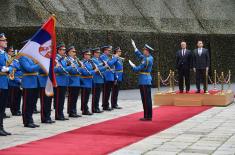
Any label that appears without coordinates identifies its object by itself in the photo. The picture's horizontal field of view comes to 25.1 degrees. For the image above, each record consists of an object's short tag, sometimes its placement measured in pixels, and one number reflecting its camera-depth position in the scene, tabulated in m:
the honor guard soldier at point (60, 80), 13.07
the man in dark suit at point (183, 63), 17.98
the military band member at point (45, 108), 12.30
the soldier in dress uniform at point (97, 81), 14.94
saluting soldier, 12.75
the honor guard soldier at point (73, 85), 13.60
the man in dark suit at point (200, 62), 17.69
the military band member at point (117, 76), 15.91
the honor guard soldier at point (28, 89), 11.51
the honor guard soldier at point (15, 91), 14.24
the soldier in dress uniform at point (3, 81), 10.25
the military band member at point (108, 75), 15.46
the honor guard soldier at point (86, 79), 14.23
